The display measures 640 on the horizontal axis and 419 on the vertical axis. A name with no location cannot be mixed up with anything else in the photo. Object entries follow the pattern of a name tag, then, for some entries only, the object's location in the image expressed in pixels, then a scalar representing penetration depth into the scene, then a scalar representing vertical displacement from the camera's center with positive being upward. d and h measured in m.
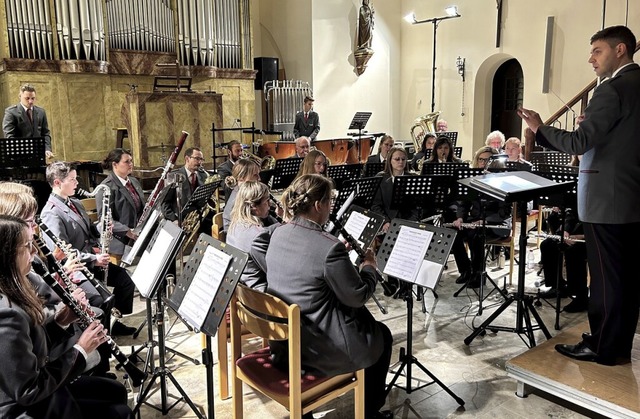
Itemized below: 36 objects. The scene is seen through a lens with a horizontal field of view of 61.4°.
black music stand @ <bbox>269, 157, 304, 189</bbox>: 5.50 -0.47
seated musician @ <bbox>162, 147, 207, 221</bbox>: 5.01 -0.55
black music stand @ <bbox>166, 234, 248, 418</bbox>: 2.06 -0.64
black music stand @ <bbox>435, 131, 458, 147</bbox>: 8.75 -0.18
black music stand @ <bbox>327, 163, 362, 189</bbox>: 5.20 -0.46
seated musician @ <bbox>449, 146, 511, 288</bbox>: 4.77 -0.96
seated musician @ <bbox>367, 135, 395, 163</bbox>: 6.75 -0.27
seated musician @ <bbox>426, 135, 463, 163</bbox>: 5.81 -0.28
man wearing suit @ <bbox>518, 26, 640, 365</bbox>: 2.59 -0.26
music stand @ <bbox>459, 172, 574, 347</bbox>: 2.95 -0.38
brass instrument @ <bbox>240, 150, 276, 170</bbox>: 7.26 -0.49
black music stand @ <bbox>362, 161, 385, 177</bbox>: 5.63 -0.46
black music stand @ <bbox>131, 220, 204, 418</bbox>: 2.46 -0.70
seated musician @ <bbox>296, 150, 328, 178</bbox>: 4.82 -0.34
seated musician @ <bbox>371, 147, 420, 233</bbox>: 4.74 -0.56
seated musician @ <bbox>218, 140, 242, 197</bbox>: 6.15 -0.40
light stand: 10.55 +1.91
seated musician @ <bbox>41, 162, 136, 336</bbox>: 3.39 -0.63
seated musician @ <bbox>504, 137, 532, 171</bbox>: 5.45 -0.27
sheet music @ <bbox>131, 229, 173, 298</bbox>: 2.48 -0.65
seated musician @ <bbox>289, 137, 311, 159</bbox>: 6.76 -0.27
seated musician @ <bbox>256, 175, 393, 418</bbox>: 2.21 -0.67
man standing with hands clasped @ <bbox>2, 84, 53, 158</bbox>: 6.44 +0.11
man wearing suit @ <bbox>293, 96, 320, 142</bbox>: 9.05 +0.04
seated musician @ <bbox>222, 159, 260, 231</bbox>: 3.87 -0.38
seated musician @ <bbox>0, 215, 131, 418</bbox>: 1.66 -0.75
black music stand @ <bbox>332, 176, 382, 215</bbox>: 4.27 -0.53
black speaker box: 10.73 +1.13
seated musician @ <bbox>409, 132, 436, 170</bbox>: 7.03 -0.32
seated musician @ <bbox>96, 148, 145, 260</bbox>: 4.28 -0.52
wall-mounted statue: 10.78 +1.84
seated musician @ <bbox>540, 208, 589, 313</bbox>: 4.23 -1.12
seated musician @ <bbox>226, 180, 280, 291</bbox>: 2.96 -0.51
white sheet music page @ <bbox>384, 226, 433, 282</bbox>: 2.69 -0.65
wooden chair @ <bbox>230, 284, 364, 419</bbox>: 2.14 -1.08
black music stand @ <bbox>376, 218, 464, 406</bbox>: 2.65 -0.67
